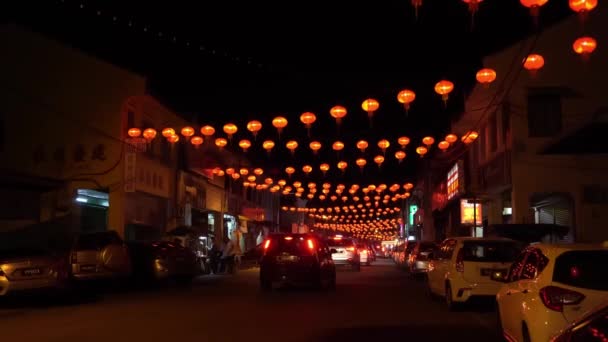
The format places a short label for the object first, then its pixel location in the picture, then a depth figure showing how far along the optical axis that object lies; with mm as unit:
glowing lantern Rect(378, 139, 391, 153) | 27781
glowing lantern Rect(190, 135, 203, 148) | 29552
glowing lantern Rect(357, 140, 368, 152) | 28469
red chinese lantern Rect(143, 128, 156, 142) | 27170
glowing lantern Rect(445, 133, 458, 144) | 27388
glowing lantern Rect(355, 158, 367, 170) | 32844
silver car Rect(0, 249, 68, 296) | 15695
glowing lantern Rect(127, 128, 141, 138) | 27438
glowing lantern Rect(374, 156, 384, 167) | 31500
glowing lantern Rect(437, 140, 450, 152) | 28322
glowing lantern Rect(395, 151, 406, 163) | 31219
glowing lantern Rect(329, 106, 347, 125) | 23141
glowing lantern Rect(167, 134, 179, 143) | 28214
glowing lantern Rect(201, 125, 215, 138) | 26750
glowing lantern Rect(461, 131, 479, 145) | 29494
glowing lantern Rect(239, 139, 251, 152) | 28609
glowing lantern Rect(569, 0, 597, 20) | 14953
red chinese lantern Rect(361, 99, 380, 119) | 21797
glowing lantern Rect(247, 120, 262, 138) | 25688
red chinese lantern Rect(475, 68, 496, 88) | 20266
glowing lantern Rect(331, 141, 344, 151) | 29322
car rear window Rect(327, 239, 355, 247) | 33188
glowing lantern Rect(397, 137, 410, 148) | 27219
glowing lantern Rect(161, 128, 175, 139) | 27828
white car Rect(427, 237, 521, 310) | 14352
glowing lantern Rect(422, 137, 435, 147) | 27836
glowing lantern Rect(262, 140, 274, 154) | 28875
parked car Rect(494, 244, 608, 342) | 7770
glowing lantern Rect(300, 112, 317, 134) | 23975
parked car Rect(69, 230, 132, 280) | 18703
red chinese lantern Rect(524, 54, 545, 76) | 19717
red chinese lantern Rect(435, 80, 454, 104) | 20578
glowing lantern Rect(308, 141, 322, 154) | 29156
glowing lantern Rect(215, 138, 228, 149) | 30086
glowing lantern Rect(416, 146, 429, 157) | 29347
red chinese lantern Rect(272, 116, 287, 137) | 24312
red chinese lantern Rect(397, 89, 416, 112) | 21234
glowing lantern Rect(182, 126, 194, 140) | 27766
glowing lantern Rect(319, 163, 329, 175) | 33875
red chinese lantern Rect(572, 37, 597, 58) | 18109
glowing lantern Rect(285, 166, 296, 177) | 35625
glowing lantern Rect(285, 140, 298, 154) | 28700
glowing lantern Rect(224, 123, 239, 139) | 25547
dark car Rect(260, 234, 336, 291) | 20453
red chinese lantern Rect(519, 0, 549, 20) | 14350
